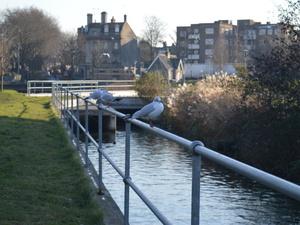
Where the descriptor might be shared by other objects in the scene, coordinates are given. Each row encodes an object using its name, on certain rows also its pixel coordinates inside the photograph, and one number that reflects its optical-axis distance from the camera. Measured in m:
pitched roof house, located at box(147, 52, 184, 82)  73.74
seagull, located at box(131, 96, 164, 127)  5.30
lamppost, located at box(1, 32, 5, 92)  50.06
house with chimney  88.56
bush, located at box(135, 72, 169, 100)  41.12
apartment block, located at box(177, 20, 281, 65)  101.88
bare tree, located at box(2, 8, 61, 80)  77.69
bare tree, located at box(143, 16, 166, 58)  98.57
